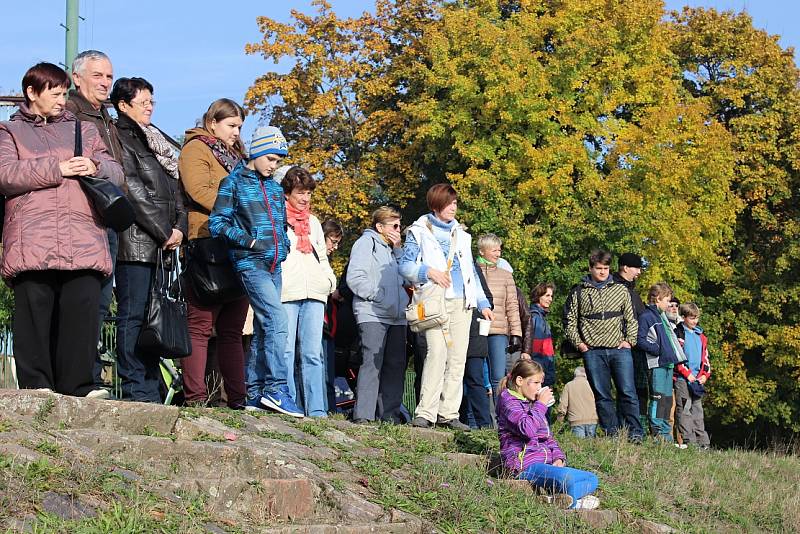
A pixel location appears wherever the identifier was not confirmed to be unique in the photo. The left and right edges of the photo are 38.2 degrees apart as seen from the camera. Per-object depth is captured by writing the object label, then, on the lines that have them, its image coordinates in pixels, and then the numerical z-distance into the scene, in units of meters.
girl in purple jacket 7.98
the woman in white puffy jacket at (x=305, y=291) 9.80
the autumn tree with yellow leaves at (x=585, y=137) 29.44
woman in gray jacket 10.13
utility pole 13.88
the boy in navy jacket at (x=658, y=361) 12.74
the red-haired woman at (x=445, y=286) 9.78
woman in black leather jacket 8.06
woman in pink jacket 7.04
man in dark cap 12.66
